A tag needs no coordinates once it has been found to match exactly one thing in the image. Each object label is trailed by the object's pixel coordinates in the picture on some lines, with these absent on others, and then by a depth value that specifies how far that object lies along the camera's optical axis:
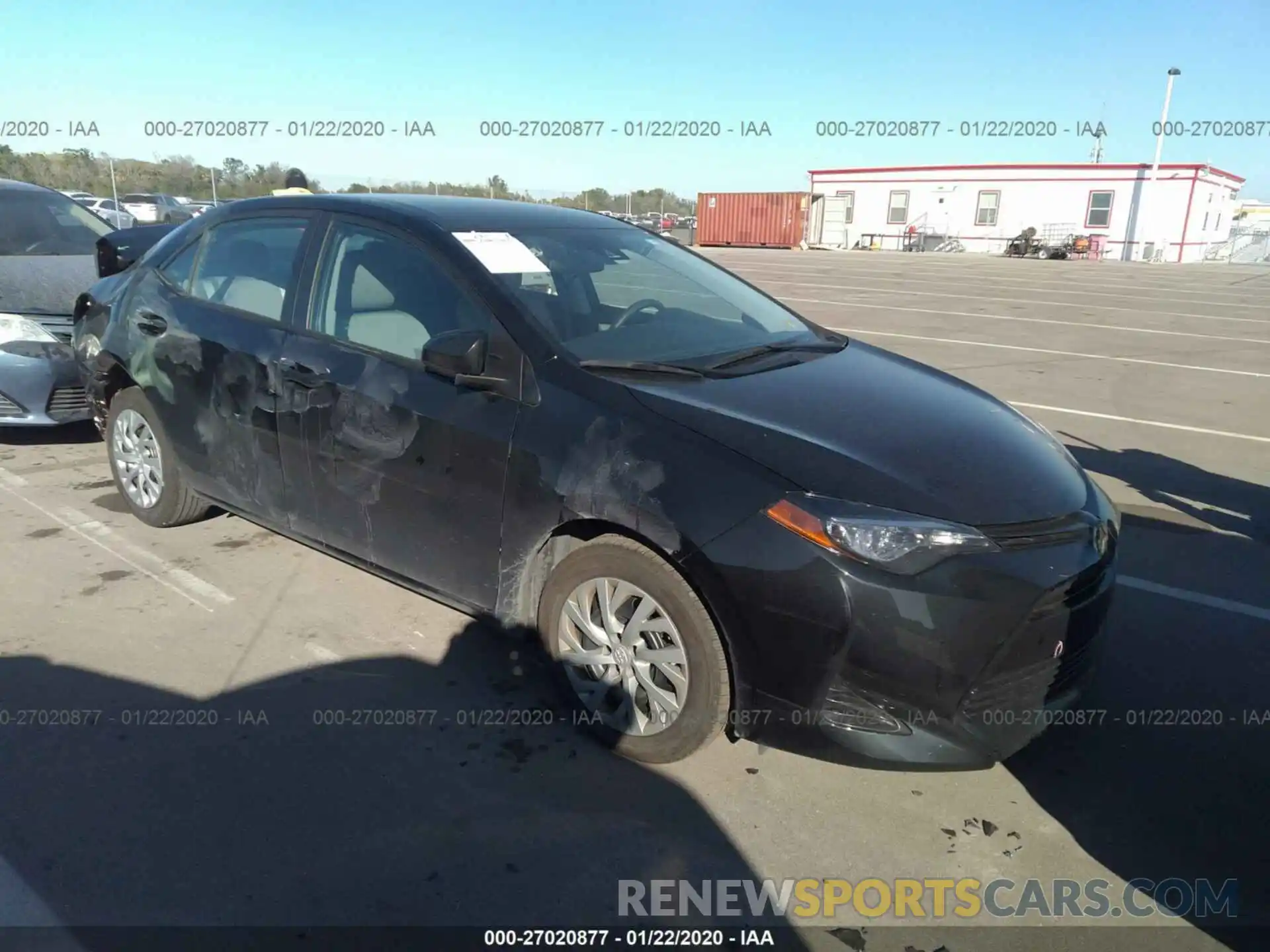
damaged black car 2.57
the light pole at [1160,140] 41.56
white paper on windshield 3.40
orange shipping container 47.75
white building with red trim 43.44
